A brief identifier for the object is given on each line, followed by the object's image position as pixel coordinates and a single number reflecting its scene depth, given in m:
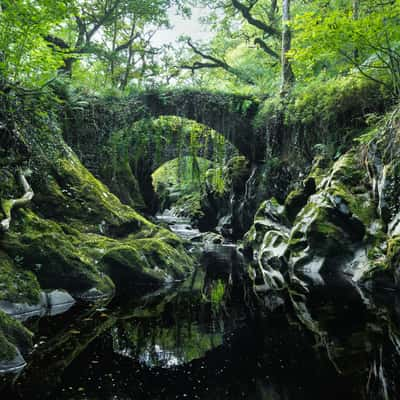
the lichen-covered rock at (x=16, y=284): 4.50
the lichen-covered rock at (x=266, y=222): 10.60
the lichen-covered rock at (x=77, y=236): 5.44
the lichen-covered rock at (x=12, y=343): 2.94
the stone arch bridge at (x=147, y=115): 12.31
